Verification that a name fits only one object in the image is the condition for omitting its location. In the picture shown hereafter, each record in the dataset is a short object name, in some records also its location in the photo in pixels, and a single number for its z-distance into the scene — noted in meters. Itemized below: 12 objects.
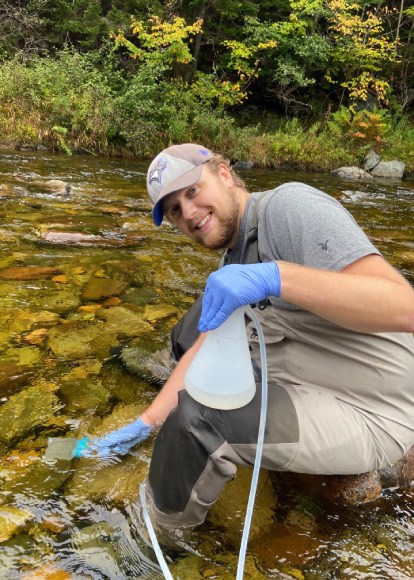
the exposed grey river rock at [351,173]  14.14
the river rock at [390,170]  15.09
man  1.62
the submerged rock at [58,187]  7.55
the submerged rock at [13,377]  2.65
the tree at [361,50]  16.64
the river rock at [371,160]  15.47
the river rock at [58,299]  3.65
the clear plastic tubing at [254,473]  1.53
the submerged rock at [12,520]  1.79
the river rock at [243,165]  13.89
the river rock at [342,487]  2.09
